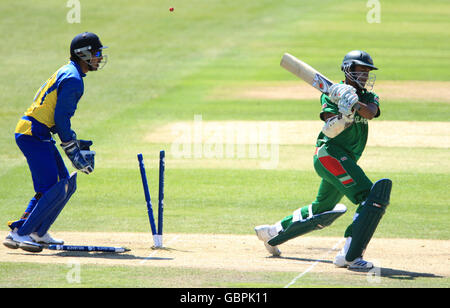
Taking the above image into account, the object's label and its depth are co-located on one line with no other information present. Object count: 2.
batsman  14.53
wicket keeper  15.23
